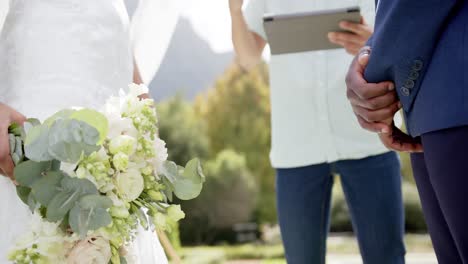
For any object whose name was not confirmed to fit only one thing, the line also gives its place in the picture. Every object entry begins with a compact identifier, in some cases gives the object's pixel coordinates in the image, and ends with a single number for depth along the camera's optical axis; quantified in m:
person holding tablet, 2.73
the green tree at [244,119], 22.20
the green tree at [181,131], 20.97
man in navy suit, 1.40
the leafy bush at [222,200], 19.56
